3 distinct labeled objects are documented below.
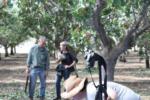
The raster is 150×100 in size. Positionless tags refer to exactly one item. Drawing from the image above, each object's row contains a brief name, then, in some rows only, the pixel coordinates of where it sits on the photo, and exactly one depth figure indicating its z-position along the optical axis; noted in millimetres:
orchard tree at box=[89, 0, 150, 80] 14186
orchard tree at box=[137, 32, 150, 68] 24009
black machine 3204
